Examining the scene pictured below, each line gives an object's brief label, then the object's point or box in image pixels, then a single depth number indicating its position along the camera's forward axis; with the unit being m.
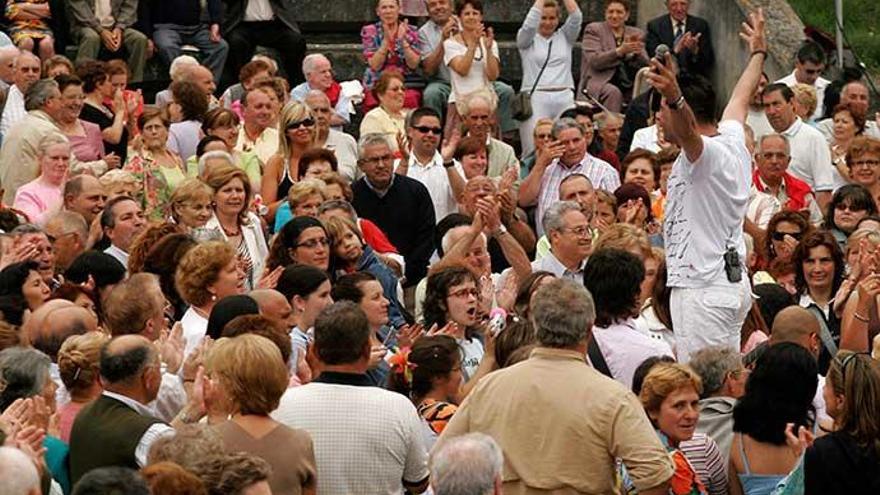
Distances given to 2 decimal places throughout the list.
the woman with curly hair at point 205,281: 11.28
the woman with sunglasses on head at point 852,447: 8.82
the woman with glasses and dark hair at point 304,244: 12.86
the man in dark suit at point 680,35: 21.00
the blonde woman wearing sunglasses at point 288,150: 15.73
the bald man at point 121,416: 8.76
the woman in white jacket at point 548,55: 20.03
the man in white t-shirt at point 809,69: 20.12
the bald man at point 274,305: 10.91
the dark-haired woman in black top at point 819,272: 13.29
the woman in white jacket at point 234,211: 13.77
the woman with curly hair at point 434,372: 10.02
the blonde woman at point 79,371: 9.43
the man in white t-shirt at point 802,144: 17.78
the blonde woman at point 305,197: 14.20
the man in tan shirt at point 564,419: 8.56
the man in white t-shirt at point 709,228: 11.47
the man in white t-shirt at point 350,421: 8.86
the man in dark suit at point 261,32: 20.25
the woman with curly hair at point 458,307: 11.88
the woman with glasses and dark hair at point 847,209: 15.40
